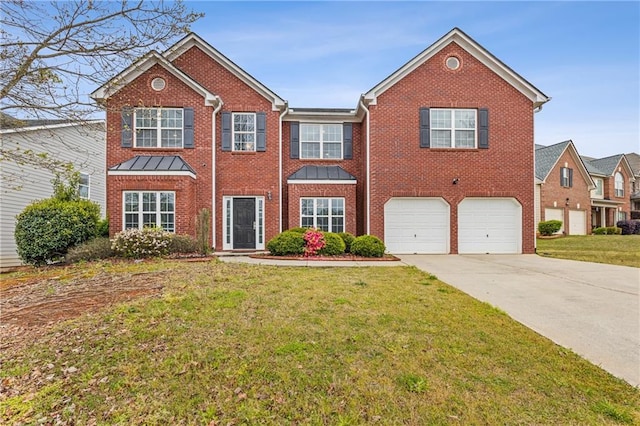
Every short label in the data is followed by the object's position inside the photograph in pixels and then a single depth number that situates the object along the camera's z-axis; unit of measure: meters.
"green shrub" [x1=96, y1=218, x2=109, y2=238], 12.20
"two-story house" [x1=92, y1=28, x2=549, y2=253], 13.90
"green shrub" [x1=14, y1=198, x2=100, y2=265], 10.59
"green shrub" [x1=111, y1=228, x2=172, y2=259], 10.64
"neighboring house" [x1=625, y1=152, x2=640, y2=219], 34.06
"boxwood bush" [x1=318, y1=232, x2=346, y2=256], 11.77
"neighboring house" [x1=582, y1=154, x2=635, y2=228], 30.92
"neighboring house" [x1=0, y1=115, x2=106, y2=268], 12.65
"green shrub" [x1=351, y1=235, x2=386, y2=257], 11.70
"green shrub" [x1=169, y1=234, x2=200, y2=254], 11.30
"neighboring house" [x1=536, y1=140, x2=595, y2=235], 25.10
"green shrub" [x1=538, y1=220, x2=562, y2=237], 22.55
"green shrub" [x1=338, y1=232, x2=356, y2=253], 12.46
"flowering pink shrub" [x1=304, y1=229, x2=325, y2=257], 11.60
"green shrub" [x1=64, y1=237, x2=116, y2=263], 10.38
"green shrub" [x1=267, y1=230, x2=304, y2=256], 11.60
